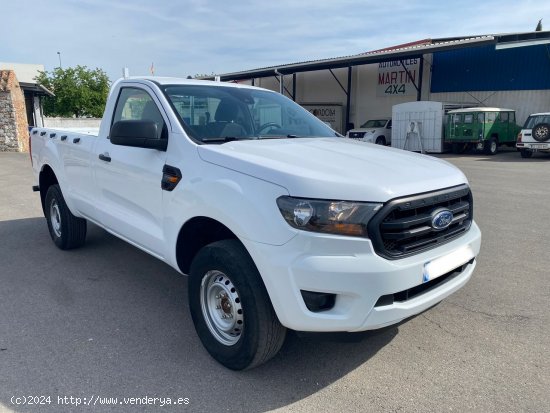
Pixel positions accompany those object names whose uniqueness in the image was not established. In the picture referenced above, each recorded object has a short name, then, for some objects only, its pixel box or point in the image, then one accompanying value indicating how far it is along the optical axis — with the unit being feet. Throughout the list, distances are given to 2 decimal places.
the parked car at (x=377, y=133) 75.97
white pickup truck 7.90
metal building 76.48
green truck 65.57
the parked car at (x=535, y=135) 57.93
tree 128.06
